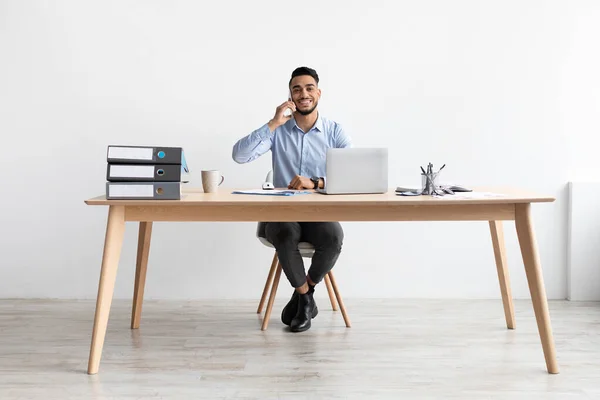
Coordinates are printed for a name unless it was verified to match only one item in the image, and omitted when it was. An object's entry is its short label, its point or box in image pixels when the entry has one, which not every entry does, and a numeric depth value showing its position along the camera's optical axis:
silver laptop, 2.56
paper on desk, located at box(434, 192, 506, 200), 2.46
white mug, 2.76
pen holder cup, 2.60
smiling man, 3.00
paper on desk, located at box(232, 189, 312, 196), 2.62
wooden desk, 2.43
